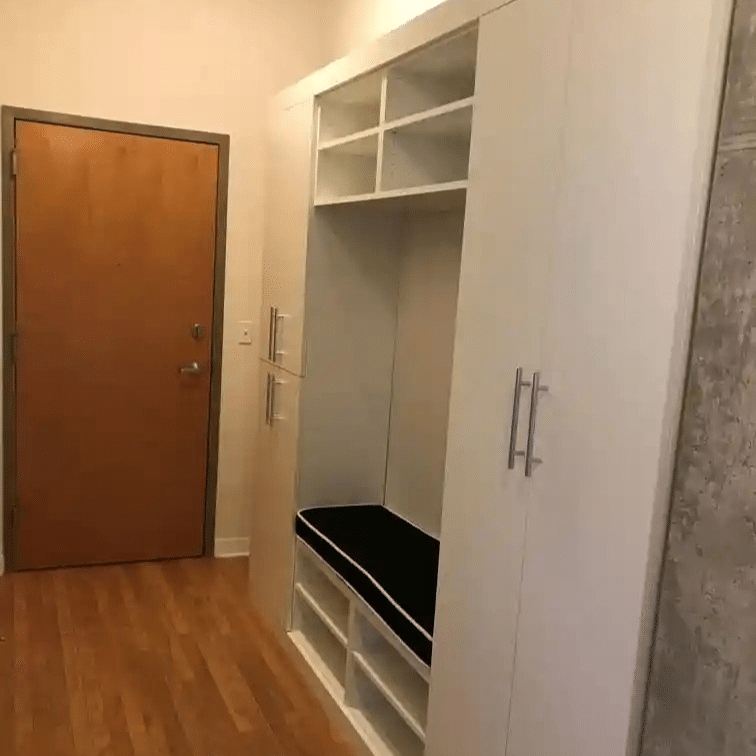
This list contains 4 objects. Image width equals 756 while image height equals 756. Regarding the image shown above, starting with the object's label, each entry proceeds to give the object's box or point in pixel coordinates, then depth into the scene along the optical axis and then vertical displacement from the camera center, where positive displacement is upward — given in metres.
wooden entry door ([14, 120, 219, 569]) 3.83 -0.40
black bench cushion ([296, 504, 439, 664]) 2.46 -0.97
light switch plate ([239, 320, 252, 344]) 4.24 -0.34
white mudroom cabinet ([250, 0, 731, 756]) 1.56 -0.20
